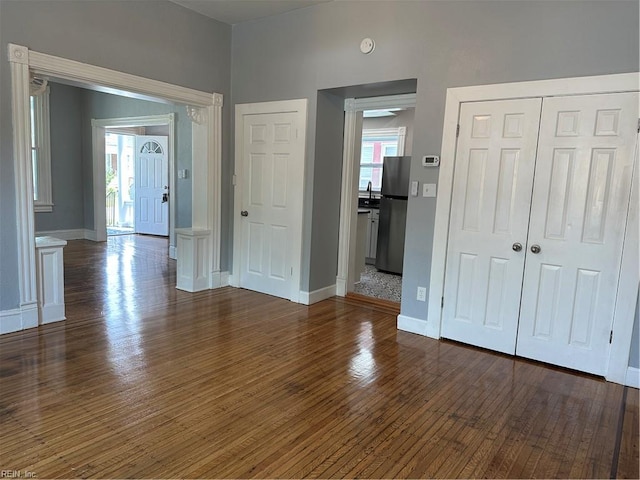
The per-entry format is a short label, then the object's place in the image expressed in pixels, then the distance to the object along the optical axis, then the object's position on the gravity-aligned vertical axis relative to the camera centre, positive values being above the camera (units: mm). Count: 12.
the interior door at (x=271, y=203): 4484 -212
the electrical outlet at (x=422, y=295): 3738 -898
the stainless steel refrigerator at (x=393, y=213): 6078 -345
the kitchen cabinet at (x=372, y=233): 6680 -702
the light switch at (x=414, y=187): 3700 +20
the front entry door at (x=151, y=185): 8727 -166
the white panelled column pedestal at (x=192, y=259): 4738 -883
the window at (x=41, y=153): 7070 +315
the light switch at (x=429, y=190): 3605 +7
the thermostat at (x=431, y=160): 3559 +252
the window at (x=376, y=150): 7270 +662
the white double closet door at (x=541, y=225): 2910 -210
